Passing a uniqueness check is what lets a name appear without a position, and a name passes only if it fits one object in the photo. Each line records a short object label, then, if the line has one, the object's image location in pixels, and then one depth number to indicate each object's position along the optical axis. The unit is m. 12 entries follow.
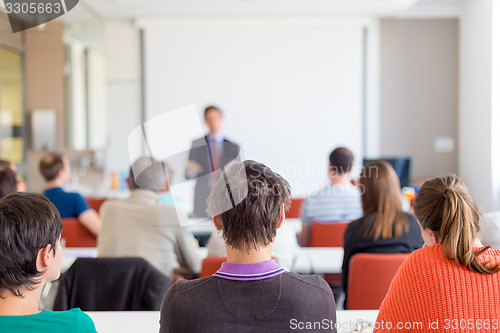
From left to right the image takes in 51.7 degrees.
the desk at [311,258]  2.63
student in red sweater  1.42
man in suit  4.75
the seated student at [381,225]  2.42
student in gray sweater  1.21
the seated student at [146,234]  2.70
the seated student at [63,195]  3.28
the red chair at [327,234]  3.10
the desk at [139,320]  1.72
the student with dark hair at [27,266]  1.23
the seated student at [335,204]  3.38
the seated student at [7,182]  2.99
